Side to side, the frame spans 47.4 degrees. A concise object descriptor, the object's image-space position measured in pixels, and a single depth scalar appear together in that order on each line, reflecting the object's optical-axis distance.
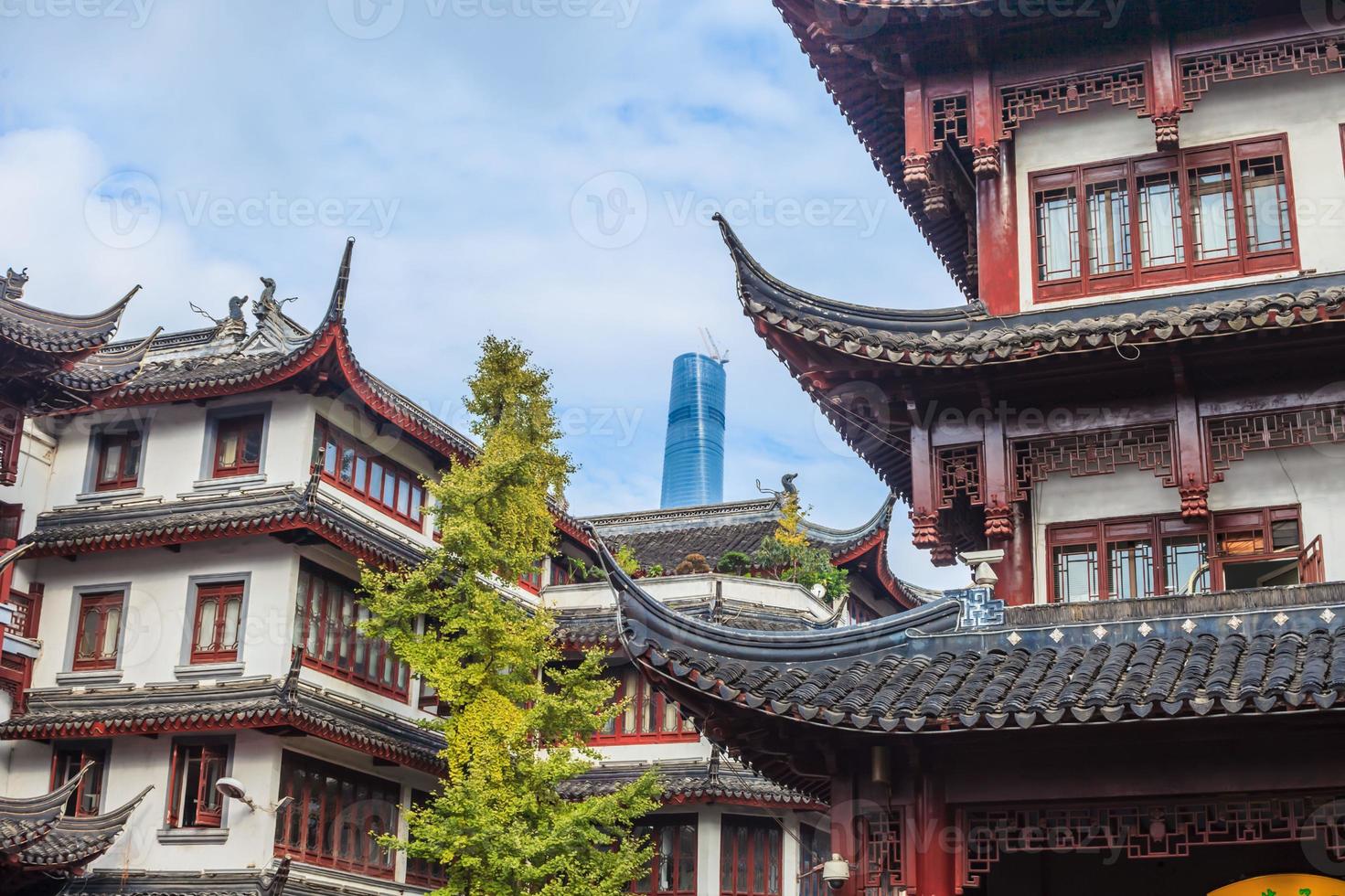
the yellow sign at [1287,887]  12.30
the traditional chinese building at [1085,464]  11.88
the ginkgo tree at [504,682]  22.72
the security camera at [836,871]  12.40
